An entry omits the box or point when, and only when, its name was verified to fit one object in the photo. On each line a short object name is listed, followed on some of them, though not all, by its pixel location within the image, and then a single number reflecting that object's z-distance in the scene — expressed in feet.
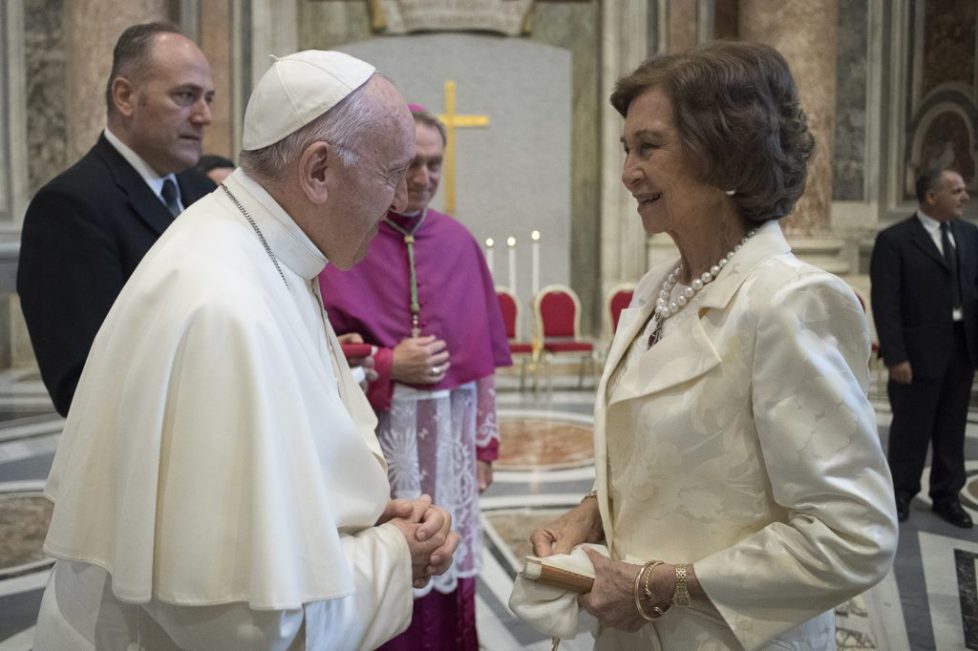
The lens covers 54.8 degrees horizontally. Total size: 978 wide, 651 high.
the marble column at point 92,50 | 26.08
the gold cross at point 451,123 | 36.35
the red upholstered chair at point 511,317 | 31.53
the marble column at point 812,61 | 27.84
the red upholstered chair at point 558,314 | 32.50
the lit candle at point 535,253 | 31.66
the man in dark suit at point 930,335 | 18.04
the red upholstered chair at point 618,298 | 32.22
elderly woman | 5.23
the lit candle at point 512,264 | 33.06
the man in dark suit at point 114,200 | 7.73
